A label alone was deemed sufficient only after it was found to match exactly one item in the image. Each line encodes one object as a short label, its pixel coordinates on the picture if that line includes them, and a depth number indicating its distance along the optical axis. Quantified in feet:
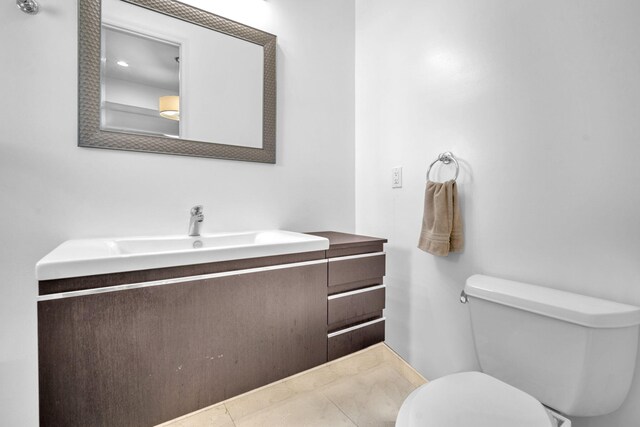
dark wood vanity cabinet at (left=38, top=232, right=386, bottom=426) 2.51
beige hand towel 4.17
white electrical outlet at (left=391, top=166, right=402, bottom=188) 5.28
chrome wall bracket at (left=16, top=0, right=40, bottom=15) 3.41
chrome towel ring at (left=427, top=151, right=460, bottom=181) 4.31
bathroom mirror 3.81
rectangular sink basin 2.51
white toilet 2.44
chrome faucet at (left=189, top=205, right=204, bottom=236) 4.19
